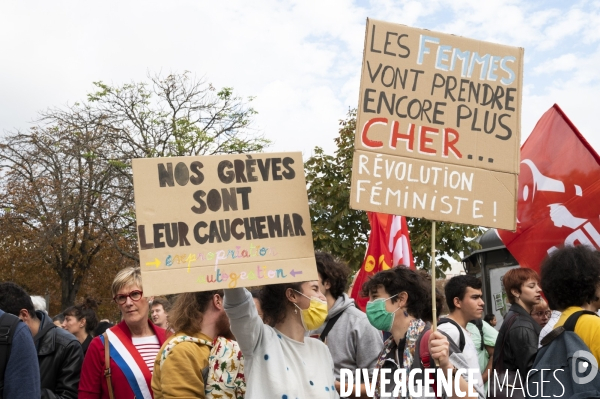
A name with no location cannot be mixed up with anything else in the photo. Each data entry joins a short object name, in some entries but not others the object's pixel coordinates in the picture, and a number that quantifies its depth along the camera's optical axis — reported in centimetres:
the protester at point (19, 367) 396
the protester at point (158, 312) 670
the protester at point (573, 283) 390
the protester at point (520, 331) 537
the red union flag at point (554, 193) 568
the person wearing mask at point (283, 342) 345
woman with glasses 456
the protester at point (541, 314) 662
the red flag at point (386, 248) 856
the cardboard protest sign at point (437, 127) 382
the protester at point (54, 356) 516
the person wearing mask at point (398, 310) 448
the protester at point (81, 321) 801
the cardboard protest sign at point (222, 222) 347
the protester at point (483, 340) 698
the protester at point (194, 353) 378
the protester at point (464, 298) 601
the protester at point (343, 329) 504
